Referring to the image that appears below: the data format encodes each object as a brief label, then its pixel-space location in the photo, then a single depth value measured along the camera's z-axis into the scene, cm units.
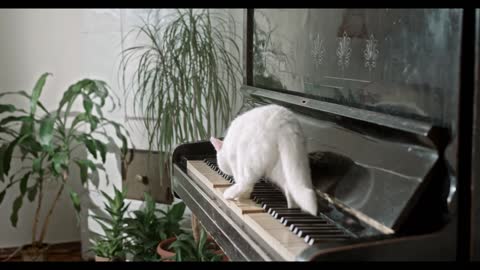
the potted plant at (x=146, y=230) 269
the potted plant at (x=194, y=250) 225
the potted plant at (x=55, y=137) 294
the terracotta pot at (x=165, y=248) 247
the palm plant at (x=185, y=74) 247
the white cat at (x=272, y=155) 120
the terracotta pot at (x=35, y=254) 323
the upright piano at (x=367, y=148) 98
